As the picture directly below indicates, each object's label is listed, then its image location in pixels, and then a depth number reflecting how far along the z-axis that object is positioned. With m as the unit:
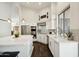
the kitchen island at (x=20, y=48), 1.60
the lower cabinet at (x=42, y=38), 4.14
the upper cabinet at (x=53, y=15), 3.65
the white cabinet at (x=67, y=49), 1.58
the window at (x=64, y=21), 2.33
